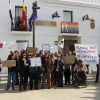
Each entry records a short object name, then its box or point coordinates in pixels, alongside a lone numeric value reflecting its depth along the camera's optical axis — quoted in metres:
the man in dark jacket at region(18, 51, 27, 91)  9.02
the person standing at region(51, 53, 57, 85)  10.16
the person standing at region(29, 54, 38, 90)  9.14
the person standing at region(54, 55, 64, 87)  9.77
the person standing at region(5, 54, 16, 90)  9.08
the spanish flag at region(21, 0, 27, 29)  15.00
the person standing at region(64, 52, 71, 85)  10.34
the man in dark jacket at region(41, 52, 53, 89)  9.36
